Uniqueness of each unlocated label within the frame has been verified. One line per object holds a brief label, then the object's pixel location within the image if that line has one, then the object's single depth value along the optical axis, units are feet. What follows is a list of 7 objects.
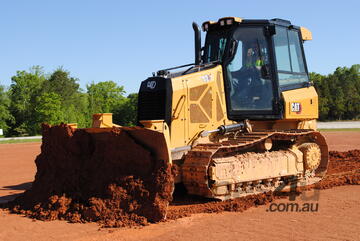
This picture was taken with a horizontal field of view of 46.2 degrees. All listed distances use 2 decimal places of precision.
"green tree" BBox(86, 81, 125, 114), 266.57
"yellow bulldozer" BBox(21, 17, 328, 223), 24.54
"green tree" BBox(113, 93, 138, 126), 158.71
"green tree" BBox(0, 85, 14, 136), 204.09
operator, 29.30
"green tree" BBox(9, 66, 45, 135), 207.72
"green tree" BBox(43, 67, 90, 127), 227.20
